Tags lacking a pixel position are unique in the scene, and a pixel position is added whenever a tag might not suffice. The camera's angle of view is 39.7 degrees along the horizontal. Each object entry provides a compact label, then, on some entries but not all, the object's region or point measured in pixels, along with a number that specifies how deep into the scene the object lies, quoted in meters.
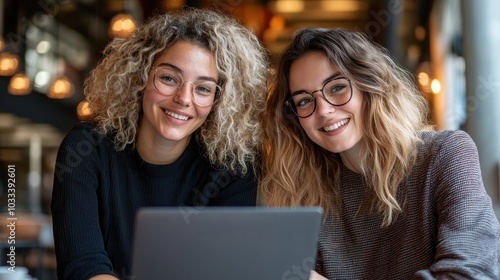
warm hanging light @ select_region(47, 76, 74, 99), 7.18
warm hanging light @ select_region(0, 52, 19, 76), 6.38
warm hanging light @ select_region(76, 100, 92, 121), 5.83
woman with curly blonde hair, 1.95
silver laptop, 1.18
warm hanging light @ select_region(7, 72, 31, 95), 7.08
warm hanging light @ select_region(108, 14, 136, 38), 6.17
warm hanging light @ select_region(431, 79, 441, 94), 5.95
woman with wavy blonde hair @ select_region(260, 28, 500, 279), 1.74
